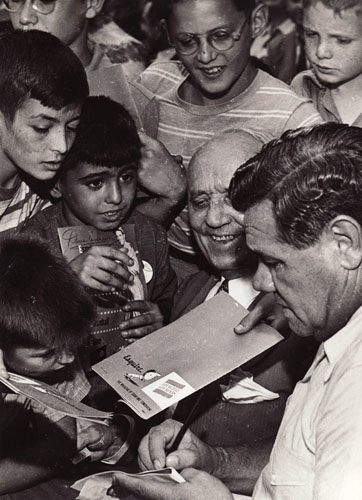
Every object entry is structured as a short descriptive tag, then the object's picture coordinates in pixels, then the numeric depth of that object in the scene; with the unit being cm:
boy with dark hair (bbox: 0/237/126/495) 259
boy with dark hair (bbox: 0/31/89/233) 293
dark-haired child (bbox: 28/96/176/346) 301
